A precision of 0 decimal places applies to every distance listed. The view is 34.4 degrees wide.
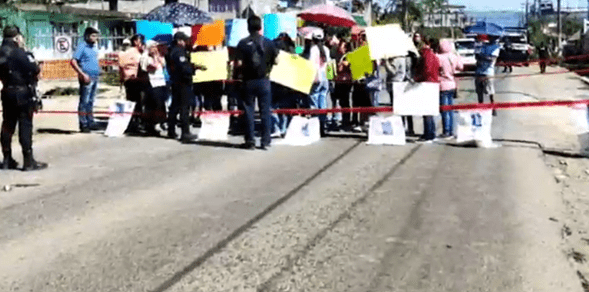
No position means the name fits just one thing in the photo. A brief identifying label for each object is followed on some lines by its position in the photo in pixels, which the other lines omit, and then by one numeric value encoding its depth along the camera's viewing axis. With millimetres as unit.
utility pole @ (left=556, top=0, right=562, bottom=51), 85188
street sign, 30781
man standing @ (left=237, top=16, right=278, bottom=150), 14094
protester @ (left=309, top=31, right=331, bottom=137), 16031
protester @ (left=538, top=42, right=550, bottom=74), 64250
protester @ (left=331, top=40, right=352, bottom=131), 16922
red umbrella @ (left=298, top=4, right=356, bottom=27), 19044
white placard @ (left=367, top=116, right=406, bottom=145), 15141
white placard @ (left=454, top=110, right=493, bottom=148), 14578
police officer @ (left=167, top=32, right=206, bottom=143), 15422
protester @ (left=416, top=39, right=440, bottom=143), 15195
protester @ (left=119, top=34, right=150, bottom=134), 16594
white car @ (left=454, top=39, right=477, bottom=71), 41562
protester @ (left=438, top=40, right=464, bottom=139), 15711
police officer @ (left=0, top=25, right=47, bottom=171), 12023
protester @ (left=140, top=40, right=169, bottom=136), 16219
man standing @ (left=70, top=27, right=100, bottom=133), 16625
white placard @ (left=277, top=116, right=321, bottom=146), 15312
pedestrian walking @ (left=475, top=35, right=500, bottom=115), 19219
